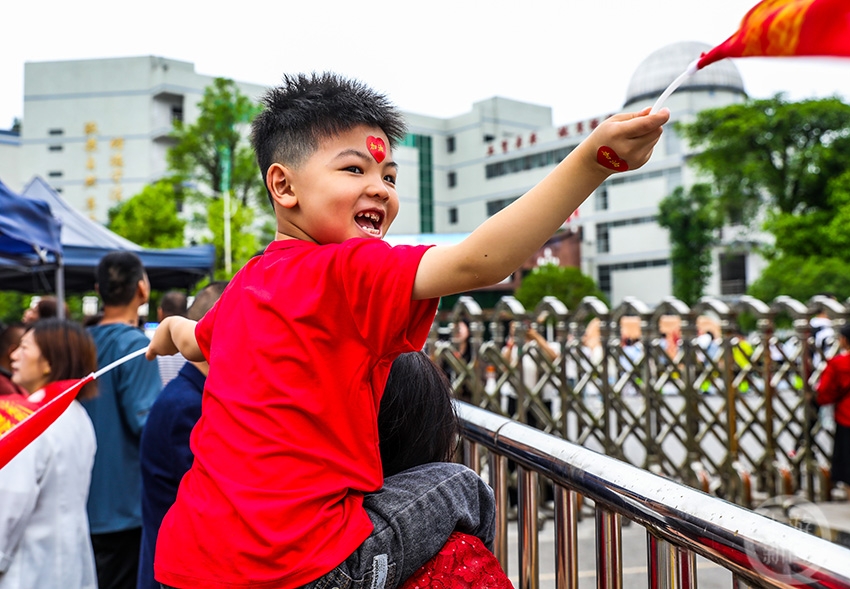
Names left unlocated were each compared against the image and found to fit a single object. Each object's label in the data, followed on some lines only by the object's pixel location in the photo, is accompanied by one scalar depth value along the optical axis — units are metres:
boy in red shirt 0.90
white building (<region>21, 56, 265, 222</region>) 44.22
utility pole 20.72
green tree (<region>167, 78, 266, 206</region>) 23.41
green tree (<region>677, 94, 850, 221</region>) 27.95
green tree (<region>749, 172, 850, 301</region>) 23.41
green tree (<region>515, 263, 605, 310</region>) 33.75
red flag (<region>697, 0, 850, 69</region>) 0.63
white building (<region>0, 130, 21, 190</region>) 47.81
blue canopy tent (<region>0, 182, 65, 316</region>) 4.57
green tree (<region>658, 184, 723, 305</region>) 37.75
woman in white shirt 2.09
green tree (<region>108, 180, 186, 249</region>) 22.59
